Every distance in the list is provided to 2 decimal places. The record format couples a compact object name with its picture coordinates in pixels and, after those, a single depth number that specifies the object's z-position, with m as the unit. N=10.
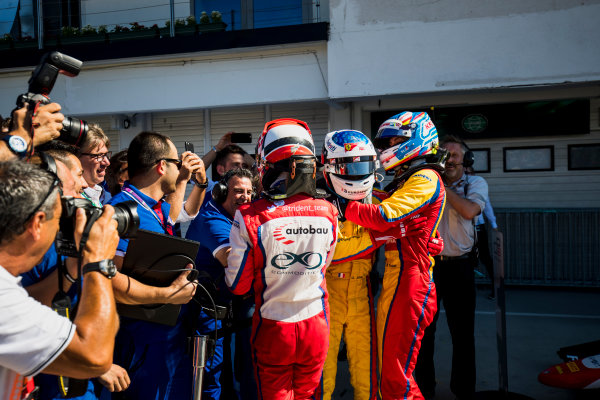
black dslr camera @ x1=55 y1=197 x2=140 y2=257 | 1.72
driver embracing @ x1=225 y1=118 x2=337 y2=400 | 2.52
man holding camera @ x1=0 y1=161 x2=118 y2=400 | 1.44
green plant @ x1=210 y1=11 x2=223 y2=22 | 8.92
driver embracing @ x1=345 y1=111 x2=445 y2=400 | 2.96
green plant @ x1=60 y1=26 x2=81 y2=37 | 9.51
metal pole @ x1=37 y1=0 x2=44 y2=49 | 9.05
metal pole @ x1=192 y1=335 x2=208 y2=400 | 2.46
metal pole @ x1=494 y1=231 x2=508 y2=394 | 3.77
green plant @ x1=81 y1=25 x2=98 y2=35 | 9.38
